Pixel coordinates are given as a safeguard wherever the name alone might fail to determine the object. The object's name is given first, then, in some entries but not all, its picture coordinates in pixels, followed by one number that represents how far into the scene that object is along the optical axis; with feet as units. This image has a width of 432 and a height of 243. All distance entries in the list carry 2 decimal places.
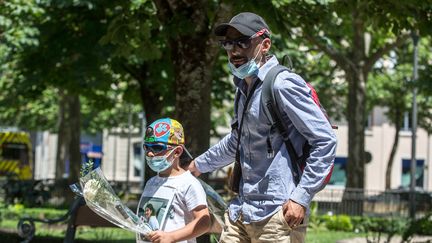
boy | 16.38
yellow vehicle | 158.40
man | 14.43
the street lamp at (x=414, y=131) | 101.55
